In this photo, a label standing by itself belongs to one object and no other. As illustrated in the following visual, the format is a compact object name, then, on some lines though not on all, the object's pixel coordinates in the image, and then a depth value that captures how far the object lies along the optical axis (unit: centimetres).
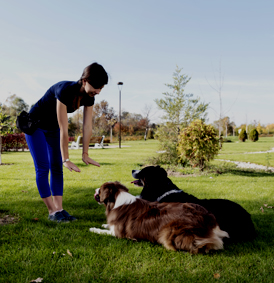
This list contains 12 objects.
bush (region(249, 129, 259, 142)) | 3866
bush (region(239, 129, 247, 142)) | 3901
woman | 289
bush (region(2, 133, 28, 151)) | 1906
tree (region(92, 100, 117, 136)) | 4096
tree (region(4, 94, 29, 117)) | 5048
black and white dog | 295
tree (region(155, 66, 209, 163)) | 1153
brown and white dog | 256
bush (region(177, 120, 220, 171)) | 802
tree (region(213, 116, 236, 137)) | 6596
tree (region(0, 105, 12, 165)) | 1113
